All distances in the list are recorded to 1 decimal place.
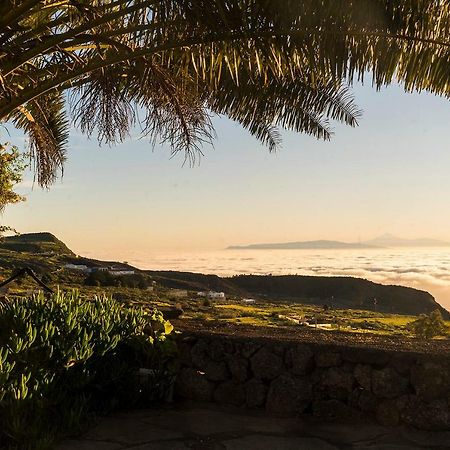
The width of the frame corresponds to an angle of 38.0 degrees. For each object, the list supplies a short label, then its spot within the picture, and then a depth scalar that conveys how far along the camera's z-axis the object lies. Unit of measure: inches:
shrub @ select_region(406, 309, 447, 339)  528.5
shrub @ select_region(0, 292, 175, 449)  196.1
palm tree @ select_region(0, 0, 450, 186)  240.2
